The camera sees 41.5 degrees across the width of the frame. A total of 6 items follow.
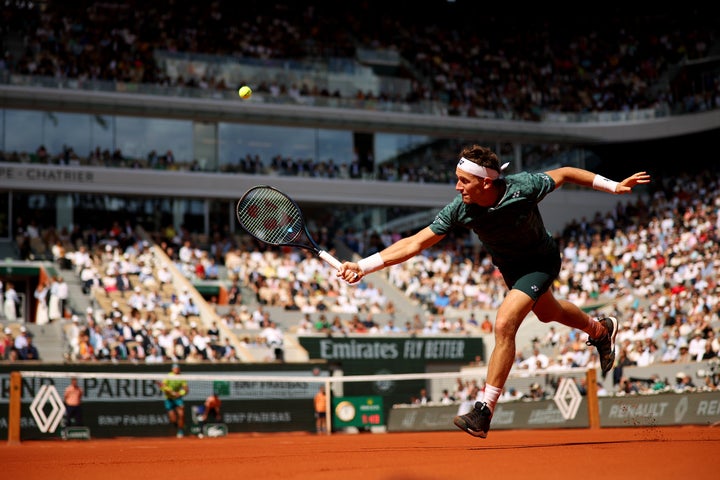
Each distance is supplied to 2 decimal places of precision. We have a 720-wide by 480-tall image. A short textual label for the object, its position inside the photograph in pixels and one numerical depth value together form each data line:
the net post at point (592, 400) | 17.38
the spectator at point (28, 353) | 24.61
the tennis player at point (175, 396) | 21.23
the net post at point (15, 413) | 17.33
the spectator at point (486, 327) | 31.81
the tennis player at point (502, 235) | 7.96
